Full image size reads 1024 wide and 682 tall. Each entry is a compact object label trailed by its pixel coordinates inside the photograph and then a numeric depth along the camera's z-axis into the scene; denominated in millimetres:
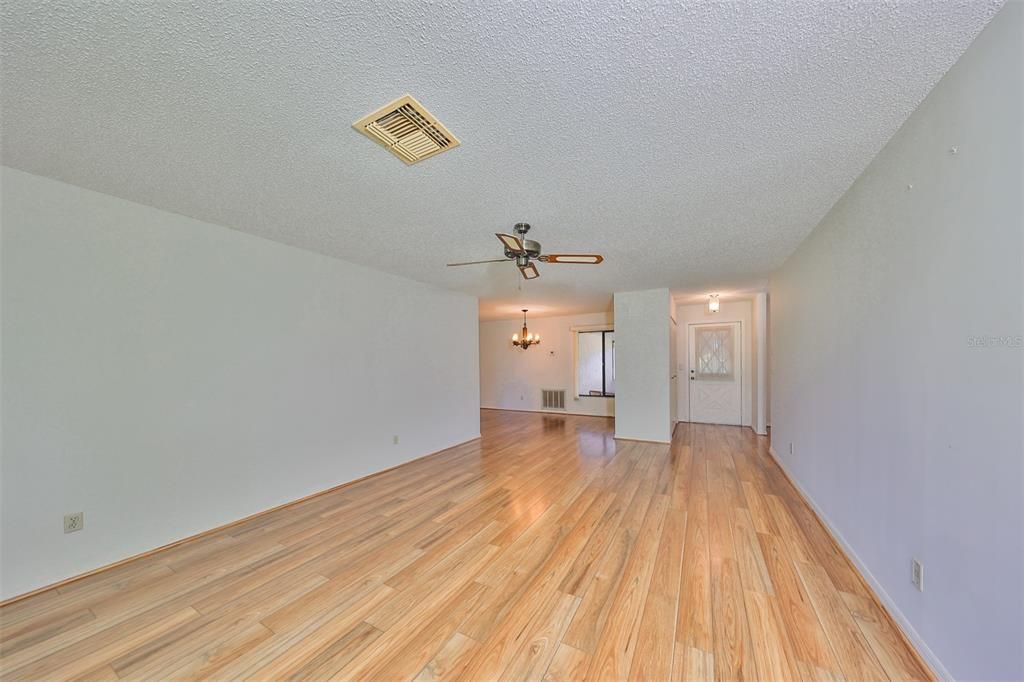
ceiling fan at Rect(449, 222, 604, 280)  2625
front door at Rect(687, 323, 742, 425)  6402
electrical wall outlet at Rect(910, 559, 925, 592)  1462
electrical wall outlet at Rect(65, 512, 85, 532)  2088
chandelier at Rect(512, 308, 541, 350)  7735
